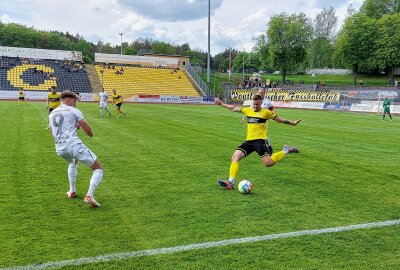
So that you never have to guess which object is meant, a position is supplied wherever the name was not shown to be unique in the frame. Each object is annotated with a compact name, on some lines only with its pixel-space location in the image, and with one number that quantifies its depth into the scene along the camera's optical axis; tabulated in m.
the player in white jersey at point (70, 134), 6.53
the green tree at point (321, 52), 103.69
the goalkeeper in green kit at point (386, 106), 28.97
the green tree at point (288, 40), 79.62
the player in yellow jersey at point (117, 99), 25.55
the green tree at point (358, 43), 75.88
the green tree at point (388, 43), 71.56
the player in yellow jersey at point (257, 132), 8.26
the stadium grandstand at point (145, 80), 63.09
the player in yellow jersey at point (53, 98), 18.31
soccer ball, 7.55
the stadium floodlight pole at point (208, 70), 59.25
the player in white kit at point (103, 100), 25.70
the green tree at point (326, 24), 105.38
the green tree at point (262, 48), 85.62
